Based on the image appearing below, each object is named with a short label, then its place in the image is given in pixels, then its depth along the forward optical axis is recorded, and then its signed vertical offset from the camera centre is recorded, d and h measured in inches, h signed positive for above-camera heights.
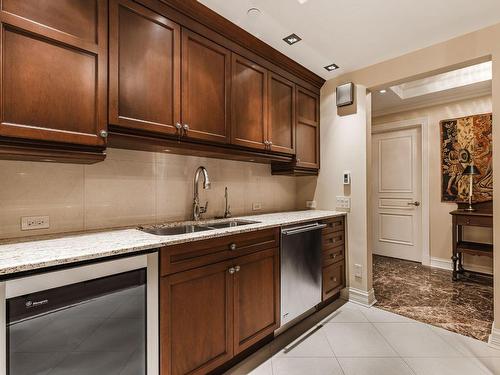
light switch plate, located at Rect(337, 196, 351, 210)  116.3 -5.9
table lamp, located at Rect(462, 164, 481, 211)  134.6 +8.1
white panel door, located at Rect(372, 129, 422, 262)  164.9 -3.4
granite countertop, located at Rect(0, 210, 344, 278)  40.4 -10.7
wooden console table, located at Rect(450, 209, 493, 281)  124.4 -27.8
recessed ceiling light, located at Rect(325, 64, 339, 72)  111.9 +52.7
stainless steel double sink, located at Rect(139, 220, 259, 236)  73.3 -11.6
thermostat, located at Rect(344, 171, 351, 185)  115.8 +4.9
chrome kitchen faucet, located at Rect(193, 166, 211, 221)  88.1 -3.5
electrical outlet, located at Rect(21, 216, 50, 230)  59.4 -7.4
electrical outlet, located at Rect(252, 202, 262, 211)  113.3 -7.2
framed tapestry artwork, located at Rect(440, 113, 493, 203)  138.3 +18.2
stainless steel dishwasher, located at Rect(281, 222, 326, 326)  84.4 -27.5
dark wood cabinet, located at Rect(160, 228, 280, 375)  55.9 -29.5
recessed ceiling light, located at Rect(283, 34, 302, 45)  90.8 +52.9
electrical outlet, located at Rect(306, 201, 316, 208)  129.0 -7.3
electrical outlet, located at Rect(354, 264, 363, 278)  112.7 -35.1
